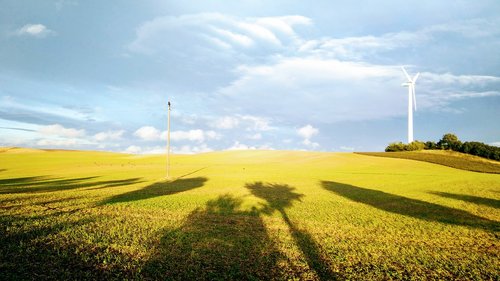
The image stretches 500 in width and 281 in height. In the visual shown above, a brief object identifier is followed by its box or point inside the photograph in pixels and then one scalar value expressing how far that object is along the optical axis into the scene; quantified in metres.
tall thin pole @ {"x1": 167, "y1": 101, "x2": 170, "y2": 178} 44.62
